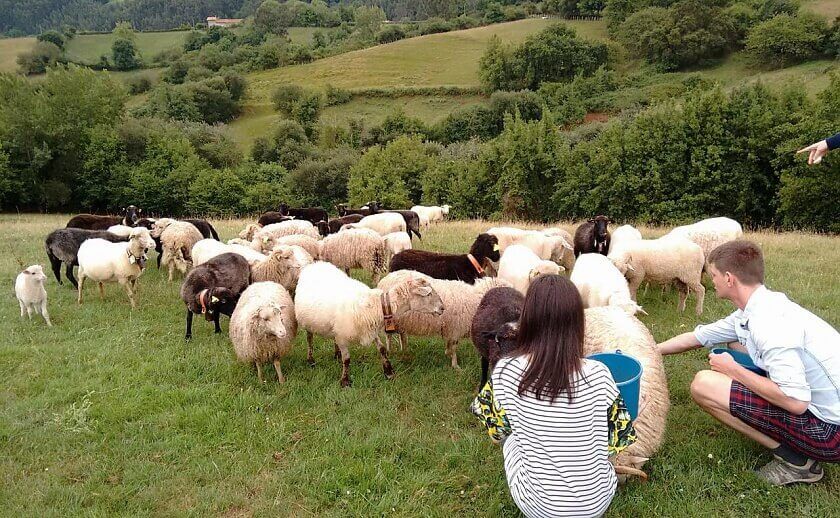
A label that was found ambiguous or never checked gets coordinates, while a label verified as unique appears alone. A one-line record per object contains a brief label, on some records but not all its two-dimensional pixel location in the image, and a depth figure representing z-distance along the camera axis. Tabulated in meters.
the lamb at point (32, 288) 8.29
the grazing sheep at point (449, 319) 6.69
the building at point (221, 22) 130.30
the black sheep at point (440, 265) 8.30
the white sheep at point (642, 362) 4.22
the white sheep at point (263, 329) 6.10
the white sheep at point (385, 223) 13.30
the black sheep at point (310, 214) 15.17
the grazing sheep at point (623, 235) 9.75
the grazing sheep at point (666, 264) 8.26
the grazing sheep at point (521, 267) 7.41
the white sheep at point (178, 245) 11.00
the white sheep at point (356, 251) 9.97
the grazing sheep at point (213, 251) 9.43
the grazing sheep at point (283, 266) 8.52
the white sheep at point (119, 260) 9.27
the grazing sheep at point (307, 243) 10.07
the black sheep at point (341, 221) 12.99
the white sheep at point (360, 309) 6.39
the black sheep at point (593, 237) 9.95
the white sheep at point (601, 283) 6.53
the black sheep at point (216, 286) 7.38
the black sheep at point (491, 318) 5.68
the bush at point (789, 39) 49.09
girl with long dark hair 2.88
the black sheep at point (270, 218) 13.56
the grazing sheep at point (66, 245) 10.41
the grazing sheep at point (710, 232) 9.65
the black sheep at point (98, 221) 13.00
